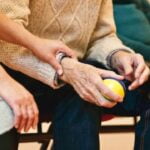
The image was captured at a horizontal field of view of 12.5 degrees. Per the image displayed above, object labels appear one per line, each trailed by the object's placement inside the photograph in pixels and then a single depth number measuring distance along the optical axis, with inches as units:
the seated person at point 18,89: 69.9
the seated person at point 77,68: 78.5
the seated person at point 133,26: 96.7
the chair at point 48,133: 87.1
